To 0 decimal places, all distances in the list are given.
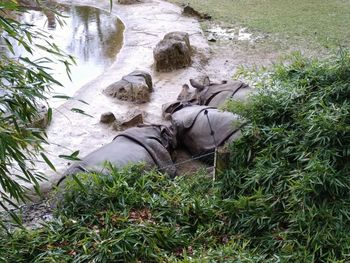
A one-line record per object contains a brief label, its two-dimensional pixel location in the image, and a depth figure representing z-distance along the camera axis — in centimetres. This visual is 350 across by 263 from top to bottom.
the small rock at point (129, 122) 672
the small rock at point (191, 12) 1223
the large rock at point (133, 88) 775
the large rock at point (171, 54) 892
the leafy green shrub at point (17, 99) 252
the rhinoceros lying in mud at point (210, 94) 636
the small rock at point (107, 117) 692
